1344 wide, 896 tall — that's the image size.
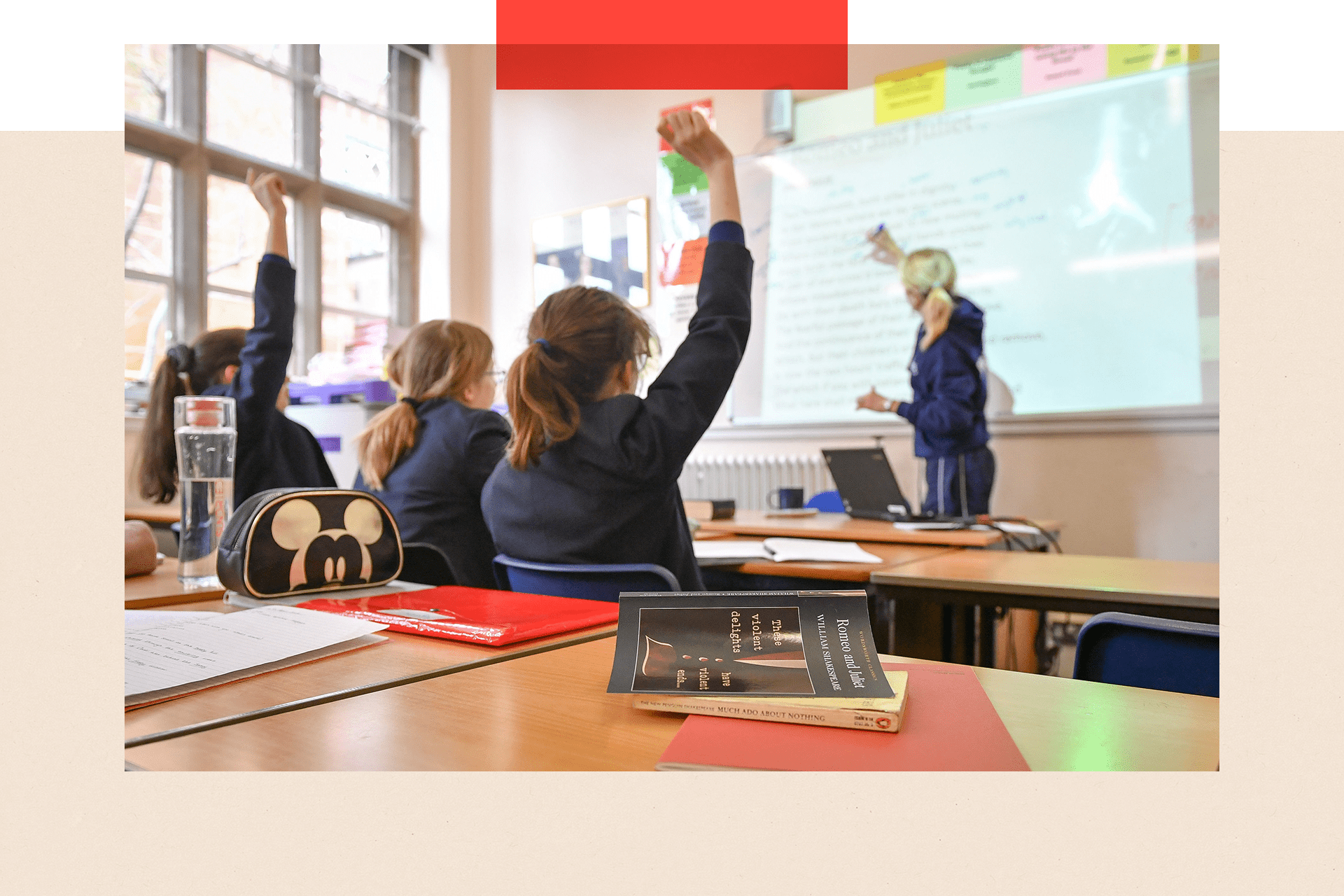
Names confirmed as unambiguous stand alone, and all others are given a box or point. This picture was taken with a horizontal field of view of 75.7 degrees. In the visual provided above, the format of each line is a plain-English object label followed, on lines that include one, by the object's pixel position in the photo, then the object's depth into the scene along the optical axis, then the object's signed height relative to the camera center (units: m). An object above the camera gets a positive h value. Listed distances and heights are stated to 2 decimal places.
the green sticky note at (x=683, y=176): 4.83 +1.52
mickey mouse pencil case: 1.00 -0.12
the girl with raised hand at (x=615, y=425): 1.37 +0.04
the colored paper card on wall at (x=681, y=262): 4.80 +1.03
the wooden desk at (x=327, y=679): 0.58 -0.18
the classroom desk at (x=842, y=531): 1.91 -0.21
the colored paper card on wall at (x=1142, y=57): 3.41 +1.56
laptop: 2.57 -0.11
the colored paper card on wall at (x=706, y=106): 4.64 +1.84
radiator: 4.33 -0.16
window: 4.33 +1.46
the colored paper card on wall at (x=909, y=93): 4.01 +1.67
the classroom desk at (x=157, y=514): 2.65 -0.21
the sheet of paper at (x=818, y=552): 1.55 -0.20
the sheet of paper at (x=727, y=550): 1.70 -0.21
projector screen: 3.43 +0.89
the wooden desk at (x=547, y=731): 0.51 -0.18
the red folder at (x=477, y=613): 0.83 -0.18
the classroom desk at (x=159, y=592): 1.04 -0.19
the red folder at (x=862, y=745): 0.49 -0.18
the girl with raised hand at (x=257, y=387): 1.72 +0.14
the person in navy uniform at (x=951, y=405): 3.32 +0.16
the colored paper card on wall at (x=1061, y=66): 3.59 +1.61
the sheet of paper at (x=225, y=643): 0.67 -0.17
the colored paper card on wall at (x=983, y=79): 3.79 +1.65
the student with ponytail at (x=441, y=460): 1.88 -0.03
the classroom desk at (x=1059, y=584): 1.22 -0.21
